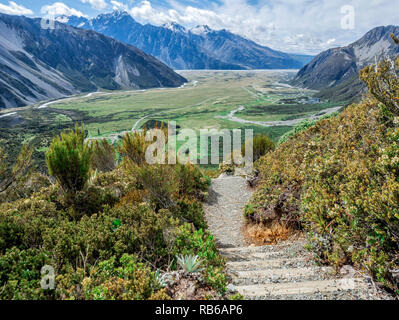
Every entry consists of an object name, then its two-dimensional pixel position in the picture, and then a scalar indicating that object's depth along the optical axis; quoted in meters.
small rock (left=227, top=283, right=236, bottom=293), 3.22
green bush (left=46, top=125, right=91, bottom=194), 6.44
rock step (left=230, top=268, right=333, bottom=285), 3.52
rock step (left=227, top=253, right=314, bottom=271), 4.11
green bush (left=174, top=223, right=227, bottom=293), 3.19
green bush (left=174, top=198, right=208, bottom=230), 6.35
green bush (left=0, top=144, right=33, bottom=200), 6.52
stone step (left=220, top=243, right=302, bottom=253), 5.16
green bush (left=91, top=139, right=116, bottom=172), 11.87
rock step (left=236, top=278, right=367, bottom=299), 3.11
